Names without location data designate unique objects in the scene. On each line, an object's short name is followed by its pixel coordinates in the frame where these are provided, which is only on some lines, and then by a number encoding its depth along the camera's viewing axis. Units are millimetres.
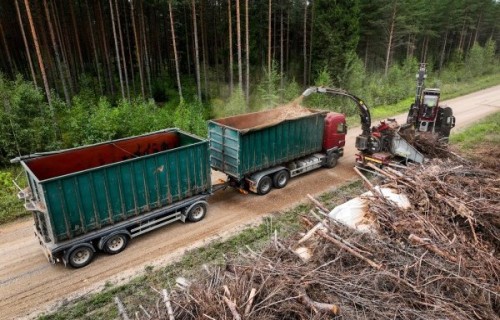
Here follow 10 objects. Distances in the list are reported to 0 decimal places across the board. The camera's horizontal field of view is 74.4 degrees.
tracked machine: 13219
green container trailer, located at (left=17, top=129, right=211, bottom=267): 8070
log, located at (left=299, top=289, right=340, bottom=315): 4664
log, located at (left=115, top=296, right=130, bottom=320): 5213
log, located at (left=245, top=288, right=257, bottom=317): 4555
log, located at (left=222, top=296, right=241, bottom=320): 4398
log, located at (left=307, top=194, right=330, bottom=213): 7930
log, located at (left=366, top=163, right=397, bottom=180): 9297
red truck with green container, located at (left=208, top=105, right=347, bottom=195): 11578
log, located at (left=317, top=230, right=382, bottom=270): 5795
